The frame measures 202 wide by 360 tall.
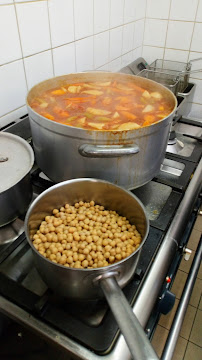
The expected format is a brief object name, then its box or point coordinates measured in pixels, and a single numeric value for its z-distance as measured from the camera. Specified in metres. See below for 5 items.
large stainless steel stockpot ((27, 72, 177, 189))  0.65
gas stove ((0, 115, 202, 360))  0.53
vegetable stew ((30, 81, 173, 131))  0.82
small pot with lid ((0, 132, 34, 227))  0.64
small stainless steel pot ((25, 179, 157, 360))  0.44
